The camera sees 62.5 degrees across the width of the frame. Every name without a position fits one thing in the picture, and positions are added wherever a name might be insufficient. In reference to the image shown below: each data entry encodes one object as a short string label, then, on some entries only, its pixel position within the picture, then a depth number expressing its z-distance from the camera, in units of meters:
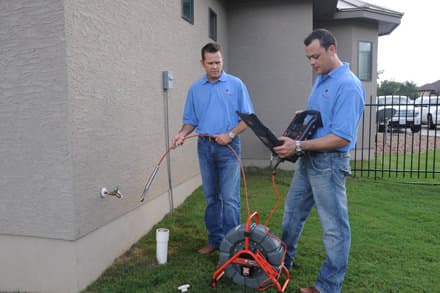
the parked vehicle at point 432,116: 17.09
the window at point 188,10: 5.17
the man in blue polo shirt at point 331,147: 2.29
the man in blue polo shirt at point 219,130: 3.14
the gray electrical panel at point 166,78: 4.35
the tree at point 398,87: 43.22
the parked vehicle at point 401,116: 14.66
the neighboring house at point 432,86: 44.12
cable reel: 2.61
